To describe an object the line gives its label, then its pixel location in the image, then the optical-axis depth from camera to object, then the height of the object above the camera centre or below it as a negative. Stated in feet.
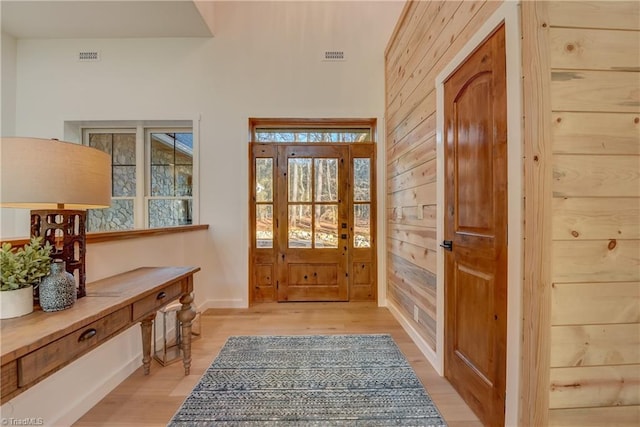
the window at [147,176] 11.63 +1.63
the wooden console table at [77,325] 2.67 -1.34
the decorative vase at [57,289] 3.56 -0.98
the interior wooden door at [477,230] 4.40 -0.29
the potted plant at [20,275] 3.24 -0.73
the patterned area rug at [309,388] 5.09 -3.71
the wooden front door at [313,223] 11.59 -0.37
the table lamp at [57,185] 3.41 +0.40
